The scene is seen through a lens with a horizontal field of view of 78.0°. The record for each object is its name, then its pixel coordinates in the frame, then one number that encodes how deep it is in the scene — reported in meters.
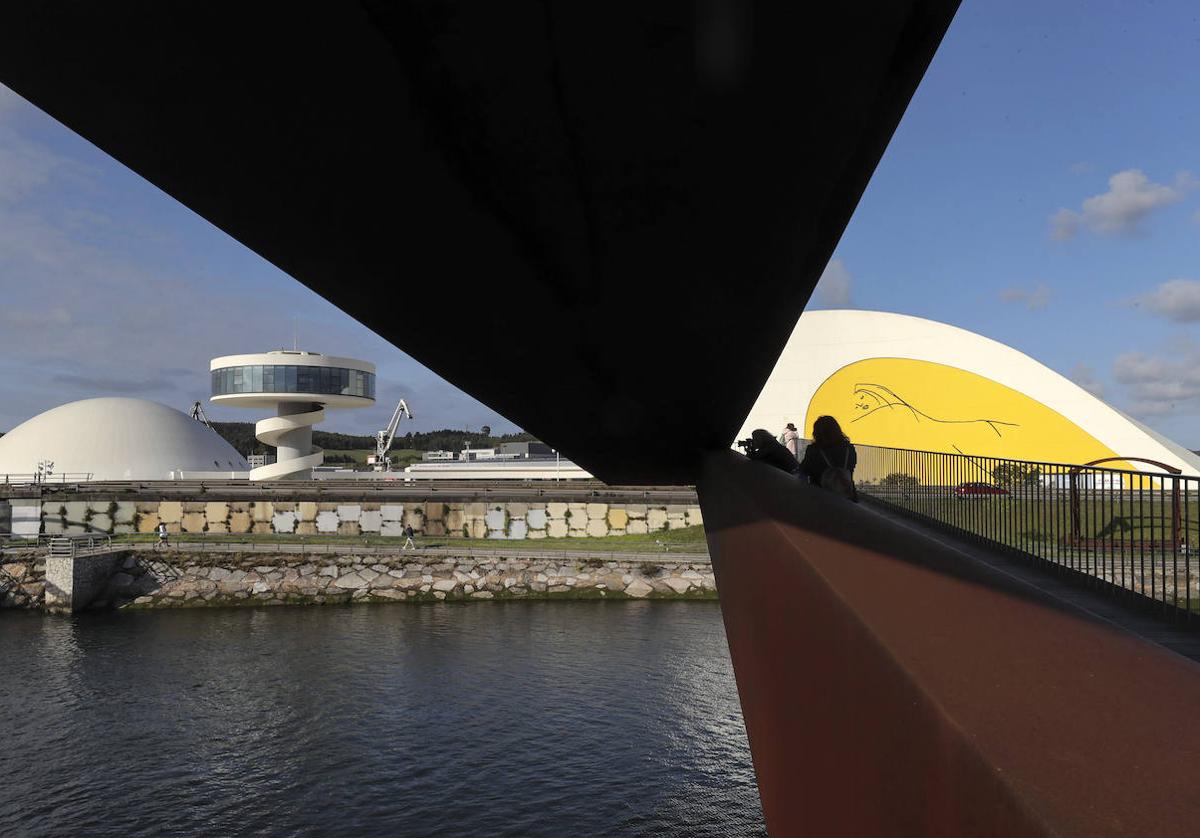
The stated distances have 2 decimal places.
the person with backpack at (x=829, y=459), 5.52
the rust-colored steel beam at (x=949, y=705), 1.12
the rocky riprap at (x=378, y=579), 30.80
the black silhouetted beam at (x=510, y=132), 1.82
